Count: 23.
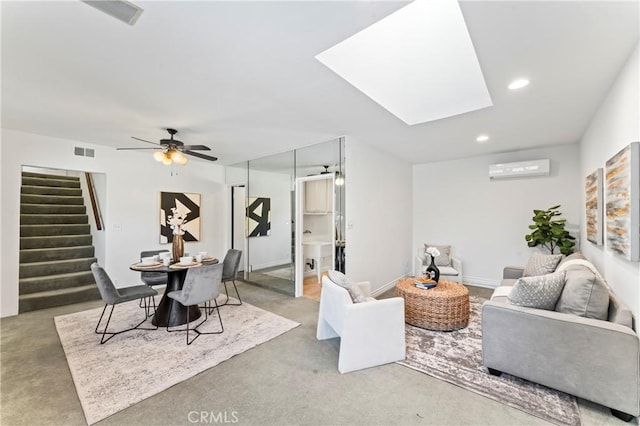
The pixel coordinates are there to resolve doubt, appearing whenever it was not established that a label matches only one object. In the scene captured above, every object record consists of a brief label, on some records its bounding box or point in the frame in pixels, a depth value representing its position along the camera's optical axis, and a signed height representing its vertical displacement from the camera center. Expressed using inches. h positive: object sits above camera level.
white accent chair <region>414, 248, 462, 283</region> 187.3 -39.3
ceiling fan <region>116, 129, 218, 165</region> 133.4 +31.3
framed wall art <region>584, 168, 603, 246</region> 107.1 +4.1
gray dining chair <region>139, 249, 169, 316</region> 149.2 -37.2
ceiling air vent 57.6 +46.2
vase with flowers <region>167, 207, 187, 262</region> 137.3 -15.2
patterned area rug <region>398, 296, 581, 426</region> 75.4 -54.5
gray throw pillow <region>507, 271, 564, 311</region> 85.6 -24.7
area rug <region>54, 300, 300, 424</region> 82.0 -55.2
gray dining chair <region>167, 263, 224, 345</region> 113.7 -32.1
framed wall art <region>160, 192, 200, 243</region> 207.9 +1.6
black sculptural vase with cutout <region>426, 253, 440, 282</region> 137.0 -29.9
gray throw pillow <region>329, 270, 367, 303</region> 100.4 -27.8
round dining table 127.4 -46.2
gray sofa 70.1 -37.6
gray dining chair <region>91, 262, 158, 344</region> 111.3 -36.2
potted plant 164.2 -11.4
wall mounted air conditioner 177.6 +32.3
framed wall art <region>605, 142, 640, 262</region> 69.9 +3.9
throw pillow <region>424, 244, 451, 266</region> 202.0 -32.2
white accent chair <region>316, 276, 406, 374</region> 92.1 -41.7
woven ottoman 120.8 -43.2
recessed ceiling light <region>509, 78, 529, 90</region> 92.7 +47.5
